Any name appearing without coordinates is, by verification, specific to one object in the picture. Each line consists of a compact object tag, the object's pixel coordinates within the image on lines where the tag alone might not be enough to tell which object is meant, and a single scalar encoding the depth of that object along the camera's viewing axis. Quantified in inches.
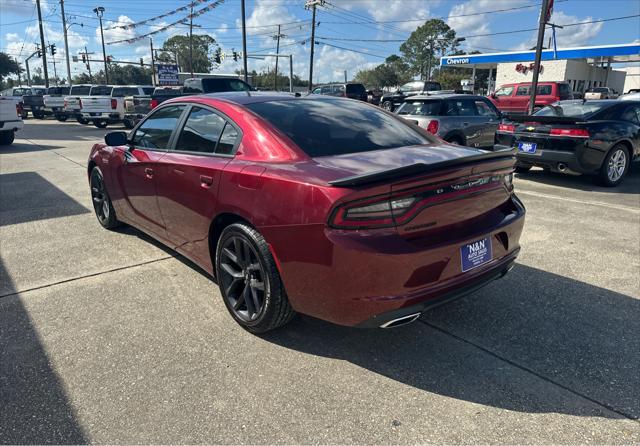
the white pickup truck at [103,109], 813.9
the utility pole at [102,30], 2101.4
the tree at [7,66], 2578.7
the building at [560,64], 1440.7
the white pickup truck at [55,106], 1013.8
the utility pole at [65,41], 1625.2
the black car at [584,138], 301.1
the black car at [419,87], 1223.5
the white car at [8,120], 525.7
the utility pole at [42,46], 1442.7
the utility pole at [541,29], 568.1
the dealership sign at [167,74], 1635.1
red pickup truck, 869.2
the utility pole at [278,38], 2559.1
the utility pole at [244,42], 1223.1
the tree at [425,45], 3582.7
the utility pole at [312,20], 1537.9
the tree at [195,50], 4141.2
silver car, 377.4
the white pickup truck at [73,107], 888.3
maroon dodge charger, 93.4
